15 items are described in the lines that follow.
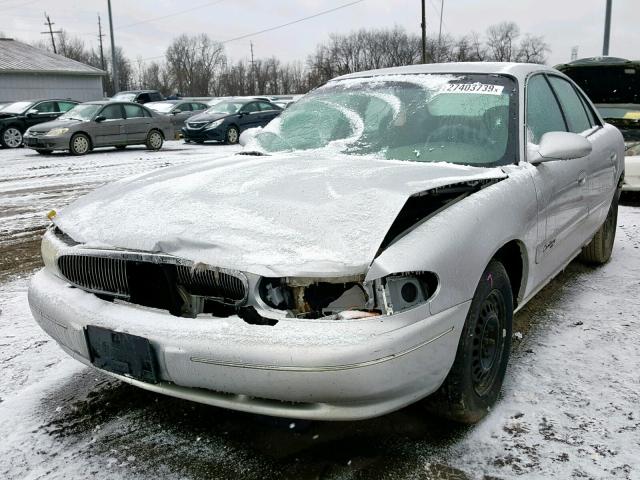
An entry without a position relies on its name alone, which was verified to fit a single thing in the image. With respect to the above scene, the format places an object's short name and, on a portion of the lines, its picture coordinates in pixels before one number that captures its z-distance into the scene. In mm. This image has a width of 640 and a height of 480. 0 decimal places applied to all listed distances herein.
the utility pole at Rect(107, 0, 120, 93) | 33662
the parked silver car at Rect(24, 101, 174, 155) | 14766
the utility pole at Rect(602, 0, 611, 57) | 20016
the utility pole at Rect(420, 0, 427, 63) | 35650
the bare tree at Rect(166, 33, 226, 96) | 78250
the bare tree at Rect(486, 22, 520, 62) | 81875
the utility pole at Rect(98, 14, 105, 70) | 69319
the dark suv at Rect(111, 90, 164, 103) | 26298
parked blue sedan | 18766
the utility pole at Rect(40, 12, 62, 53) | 70562
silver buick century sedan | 1983
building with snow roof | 32094
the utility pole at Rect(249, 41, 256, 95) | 78500
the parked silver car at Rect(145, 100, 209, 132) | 21969
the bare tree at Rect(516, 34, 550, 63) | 79750
